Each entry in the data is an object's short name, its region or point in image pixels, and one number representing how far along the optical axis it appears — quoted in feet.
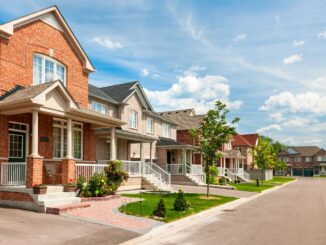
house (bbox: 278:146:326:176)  387.34
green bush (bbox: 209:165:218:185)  116.72
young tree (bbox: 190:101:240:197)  75.25
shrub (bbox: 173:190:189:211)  50.21
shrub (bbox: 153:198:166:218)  44.27
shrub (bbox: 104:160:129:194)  62.03
